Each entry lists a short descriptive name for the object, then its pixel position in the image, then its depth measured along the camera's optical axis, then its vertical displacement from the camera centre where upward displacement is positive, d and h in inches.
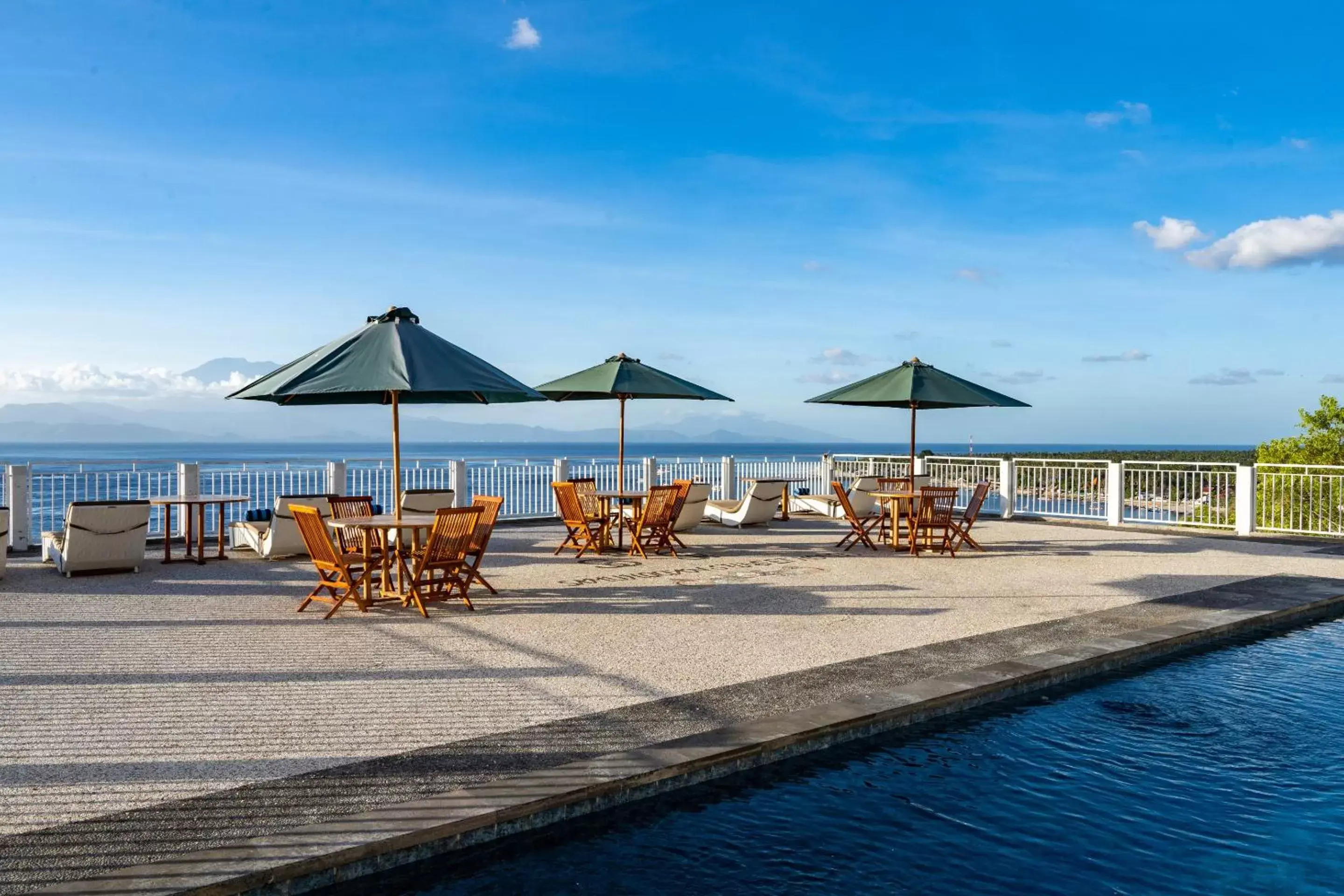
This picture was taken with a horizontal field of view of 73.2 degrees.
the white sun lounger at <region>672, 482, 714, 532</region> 494.0 -27.8
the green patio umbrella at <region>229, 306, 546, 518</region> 274.5 +26.4
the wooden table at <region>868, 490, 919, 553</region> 419.8 -22.7
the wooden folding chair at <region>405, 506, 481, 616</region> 272.8 -30.8
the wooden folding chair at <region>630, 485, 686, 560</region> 407.5 -27.1
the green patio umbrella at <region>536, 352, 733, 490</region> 430.3 +34.6
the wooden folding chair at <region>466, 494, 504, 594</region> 295.7 -25.2
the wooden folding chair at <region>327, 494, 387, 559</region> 323.1 -22.9
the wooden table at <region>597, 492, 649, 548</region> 395.6 -20.1
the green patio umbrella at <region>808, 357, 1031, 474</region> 446.9 +34.6
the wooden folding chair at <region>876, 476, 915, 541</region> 470.9 -16.9
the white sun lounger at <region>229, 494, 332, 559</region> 364.2 -33.5
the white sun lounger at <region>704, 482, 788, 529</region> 522.3 -29.3
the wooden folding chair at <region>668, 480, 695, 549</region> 408.5 -18.6
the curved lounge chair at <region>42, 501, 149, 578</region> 328.5 -32.0
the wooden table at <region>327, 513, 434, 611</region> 276.4 -23.8
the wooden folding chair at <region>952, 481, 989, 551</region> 428.8 -25.8
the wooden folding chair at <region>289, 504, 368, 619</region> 268.5 -32.6
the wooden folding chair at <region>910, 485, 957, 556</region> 420.8 -25.3
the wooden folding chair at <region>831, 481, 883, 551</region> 432.8 -31.9
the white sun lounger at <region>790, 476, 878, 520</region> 508.1 -25.5
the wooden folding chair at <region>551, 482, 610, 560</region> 408.5 -29.2
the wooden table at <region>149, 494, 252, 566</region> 366.9 -22.1
